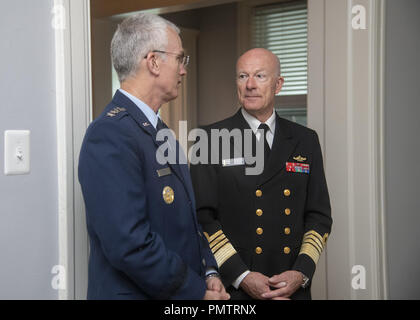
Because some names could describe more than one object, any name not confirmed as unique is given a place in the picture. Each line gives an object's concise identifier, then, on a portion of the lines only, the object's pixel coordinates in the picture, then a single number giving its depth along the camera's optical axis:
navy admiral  1.79
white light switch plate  1.37
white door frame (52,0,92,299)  1.52
